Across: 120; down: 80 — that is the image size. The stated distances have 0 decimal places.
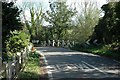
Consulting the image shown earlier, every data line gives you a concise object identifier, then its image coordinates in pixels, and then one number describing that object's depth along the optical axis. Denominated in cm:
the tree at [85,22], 5494
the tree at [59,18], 7206
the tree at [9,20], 1935
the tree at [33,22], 7750
